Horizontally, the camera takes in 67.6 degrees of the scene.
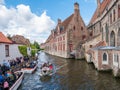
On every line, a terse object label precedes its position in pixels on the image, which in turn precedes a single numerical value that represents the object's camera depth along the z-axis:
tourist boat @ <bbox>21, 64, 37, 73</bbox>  11.63
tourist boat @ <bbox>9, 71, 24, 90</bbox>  6.94
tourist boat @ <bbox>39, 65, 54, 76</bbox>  10.85
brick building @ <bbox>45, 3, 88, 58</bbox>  22.03
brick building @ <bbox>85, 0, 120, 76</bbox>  10.35
